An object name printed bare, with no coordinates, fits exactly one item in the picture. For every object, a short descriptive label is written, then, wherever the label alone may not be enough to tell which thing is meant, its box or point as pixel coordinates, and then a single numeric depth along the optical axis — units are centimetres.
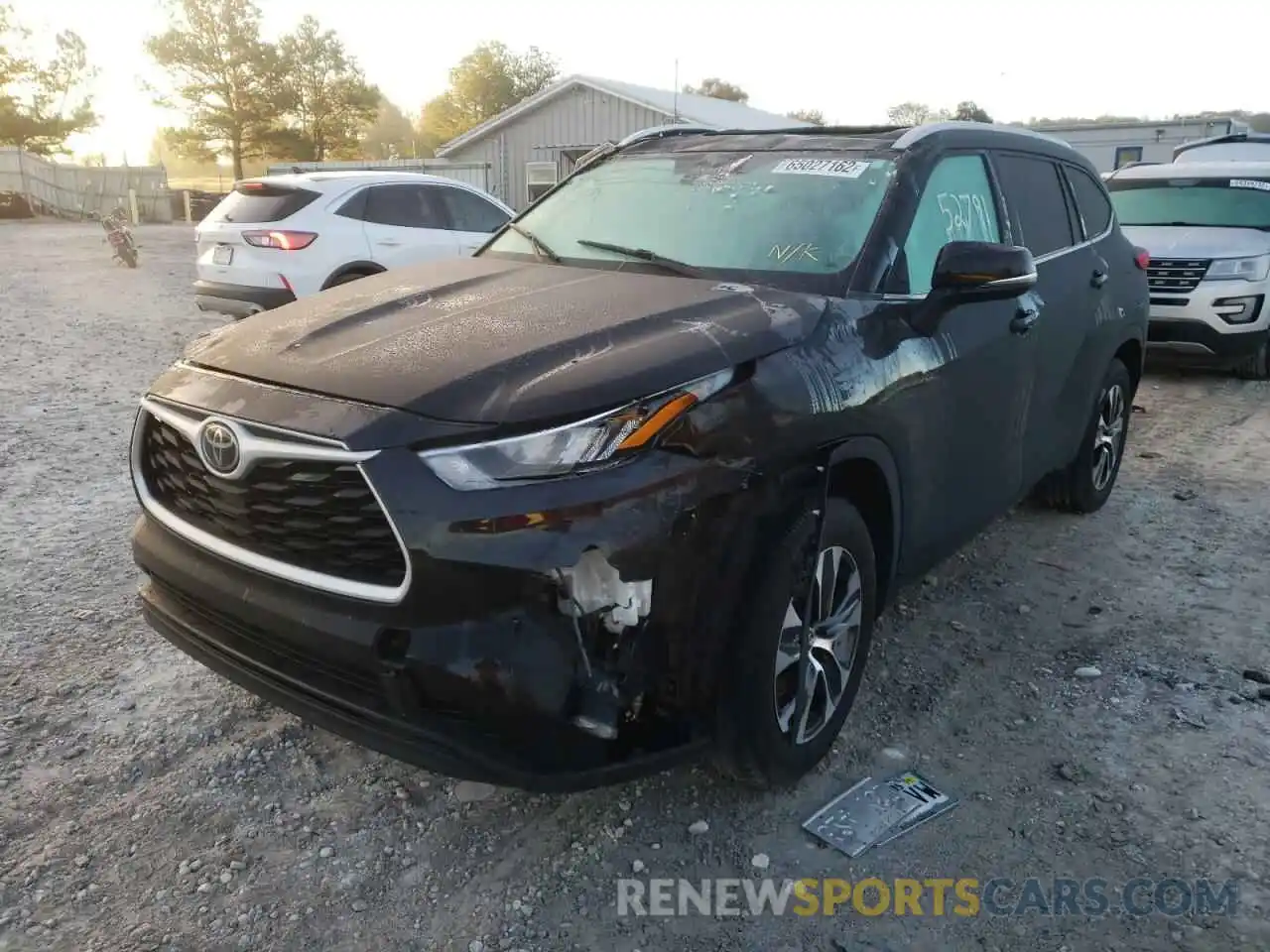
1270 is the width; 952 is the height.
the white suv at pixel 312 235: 895
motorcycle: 1788
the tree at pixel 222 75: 4812
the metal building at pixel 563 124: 2494
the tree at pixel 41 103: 4262
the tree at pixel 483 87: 6525
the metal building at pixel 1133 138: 2730
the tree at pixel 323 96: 5062
